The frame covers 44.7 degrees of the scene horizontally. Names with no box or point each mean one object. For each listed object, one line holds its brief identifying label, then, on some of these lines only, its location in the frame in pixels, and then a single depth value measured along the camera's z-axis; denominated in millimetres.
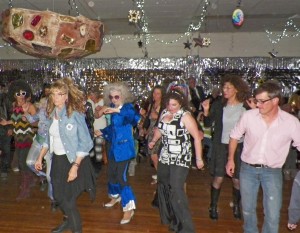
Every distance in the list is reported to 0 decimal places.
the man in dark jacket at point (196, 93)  8794
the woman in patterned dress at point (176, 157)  3648
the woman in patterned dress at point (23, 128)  5195
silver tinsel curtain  10031
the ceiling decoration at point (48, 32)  3453
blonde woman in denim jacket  3443
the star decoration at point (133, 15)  5742
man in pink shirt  3152
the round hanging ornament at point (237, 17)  5582
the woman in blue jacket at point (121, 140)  4137
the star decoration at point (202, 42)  7667
